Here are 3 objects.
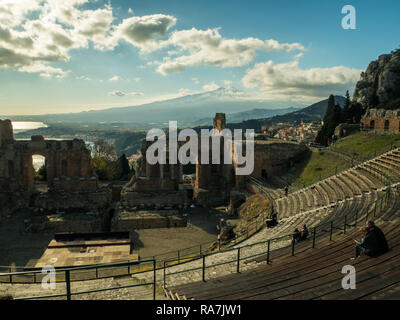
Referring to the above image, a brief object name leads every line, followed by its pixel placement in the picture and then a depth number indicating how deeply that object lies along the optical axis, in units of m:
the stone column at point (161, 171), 29.87
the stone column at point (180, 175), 30.97
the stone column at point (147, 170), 29.95
